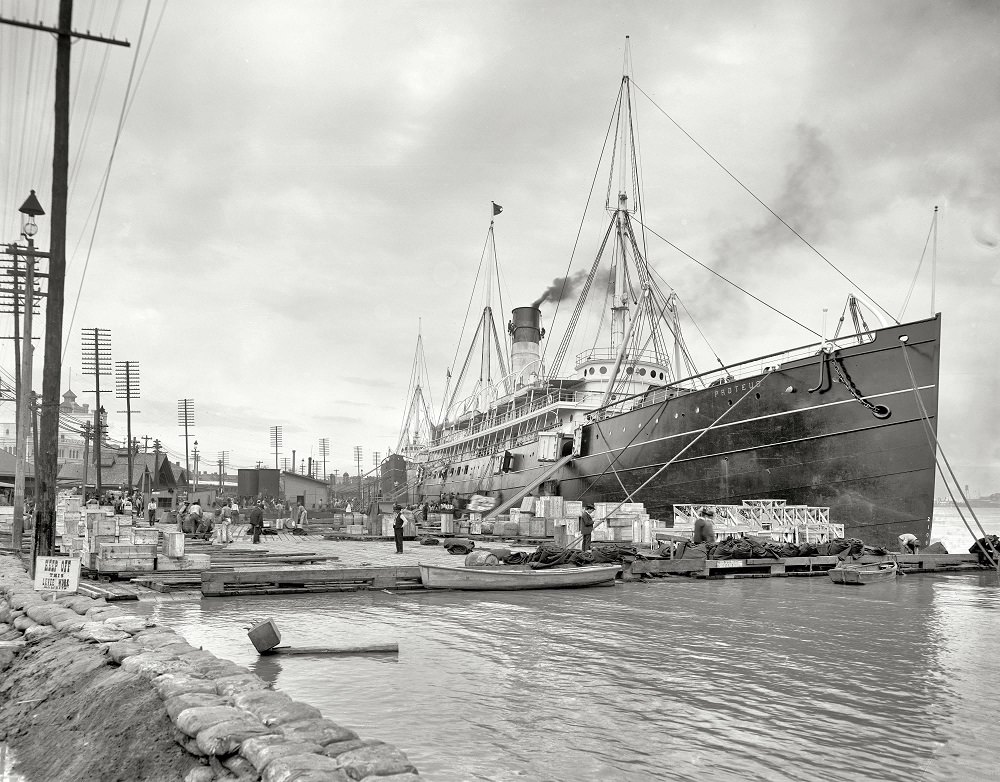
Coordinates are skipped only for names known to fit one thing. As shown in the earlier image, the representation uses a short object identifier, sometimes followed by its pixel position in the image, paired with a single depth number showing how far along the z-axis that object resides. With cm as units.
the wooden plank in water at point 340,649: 934
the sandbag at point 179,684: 581
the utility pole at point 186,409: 7619
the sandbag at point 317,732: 474
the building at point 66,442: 10712
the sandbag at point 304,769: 412
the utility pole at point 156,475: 5673
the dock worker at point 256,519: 2873
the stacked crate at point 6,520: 3384
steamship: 2400
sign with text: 1070
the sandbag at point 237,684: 573
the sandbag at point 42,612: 955
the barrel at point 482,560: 1819
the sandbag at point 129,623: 819
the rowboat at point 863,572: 1875
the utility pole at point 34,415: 3205
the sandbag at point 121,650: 708
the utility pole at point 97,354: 5001
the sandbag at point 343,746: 453
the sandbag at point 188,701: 544
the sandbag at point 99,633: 782
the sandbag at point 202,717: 509
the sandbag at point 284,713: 505
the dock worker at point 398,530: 2375
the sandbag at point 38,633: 898
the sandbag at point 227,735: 477
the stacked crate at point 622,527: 2333
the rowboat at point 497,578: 1579
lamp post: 1840
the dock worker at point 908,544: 2314
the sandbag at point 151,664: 640
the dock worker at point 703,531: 2039
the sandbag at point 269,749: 443
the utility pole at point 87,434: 5484
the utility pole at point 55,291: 1287
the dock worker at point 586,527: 2016
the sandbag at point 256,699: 536
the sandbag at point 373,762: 425
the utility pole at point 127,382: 5550
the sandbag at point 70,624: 868
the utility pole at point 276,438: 11994
